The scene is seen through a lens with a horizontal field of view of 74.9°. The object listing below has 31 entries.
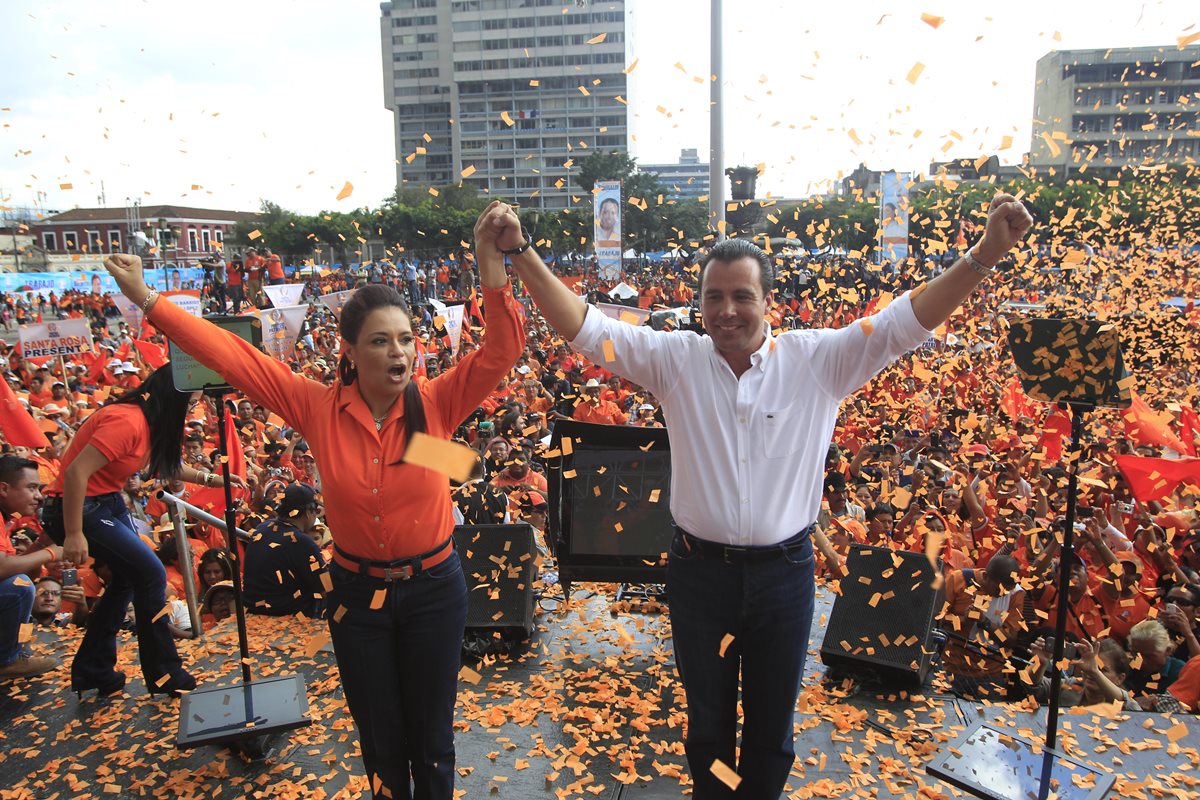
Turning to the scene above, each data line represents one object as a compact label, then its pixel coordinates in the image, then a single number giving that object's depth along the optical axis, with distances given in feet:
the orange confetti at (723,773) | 7.77
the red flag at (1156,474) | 18.62
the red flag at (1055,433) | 25.31
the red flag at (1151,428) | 23.20
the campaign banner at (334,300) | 46.26
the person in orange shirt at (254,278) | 59.52
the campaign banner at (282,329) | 41.57
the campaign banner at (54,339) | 38.78
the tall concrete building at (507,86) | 375.25
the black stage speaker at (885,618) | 12.96
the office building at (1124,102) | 224.12
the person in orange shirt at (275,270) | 58.30
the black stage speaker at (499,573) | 14.82
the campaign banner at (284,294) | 45.91
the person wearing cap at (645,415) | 30.42
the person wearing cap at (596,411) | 31.78
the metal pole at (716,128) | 35.27
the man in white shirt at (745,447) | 7.43
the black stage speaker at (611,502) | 14.94
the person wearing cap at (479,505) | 19.61
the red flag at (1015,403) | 28.60
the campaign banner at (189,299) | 41.98
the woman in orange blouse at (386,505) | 8.14
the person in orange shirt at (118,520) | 11.30
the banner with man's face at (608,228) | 59.62
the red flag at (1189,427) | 24.21
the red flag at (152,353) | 34.22
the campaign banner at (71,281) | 105.97
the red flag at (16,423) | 21.90
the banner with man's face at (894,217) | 54.44
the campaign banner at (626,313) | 25.40
